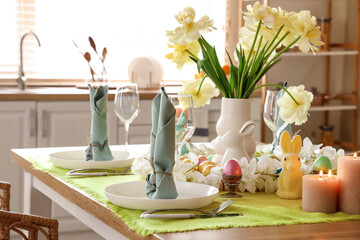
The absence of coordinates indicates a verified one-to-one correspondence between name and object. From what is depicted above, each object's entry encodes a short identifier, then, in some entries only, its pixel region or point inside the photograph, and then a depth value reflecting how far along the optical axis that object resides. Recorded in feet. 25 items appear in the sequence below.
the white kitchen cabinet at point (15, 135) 13.34
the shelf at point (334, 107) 17.62
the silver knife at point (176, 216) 5.50
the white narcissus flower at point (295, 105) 6.97
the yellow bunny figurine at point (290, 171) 6.32
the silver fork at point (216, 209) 5.61
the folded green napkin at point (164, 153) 5.91
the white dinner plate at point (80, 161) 7.27
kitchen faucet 15.11
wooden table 5.21
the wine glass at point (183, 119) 6.79
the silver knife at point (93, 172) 7.04
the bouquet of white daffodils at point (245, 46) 6.79
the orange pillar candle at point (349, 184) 5.72
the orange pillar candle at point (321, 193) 5.76
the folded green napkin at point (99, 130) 7.52
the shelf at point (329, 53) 17.48
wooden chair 6.42
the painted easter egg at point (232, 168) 6.32
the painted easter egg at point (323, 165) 6.44
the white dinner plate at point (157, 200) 5.67
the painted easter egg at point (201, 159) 7.12
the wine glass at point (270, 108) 7.64
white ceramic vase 7.18
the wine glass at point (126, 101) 7.83
